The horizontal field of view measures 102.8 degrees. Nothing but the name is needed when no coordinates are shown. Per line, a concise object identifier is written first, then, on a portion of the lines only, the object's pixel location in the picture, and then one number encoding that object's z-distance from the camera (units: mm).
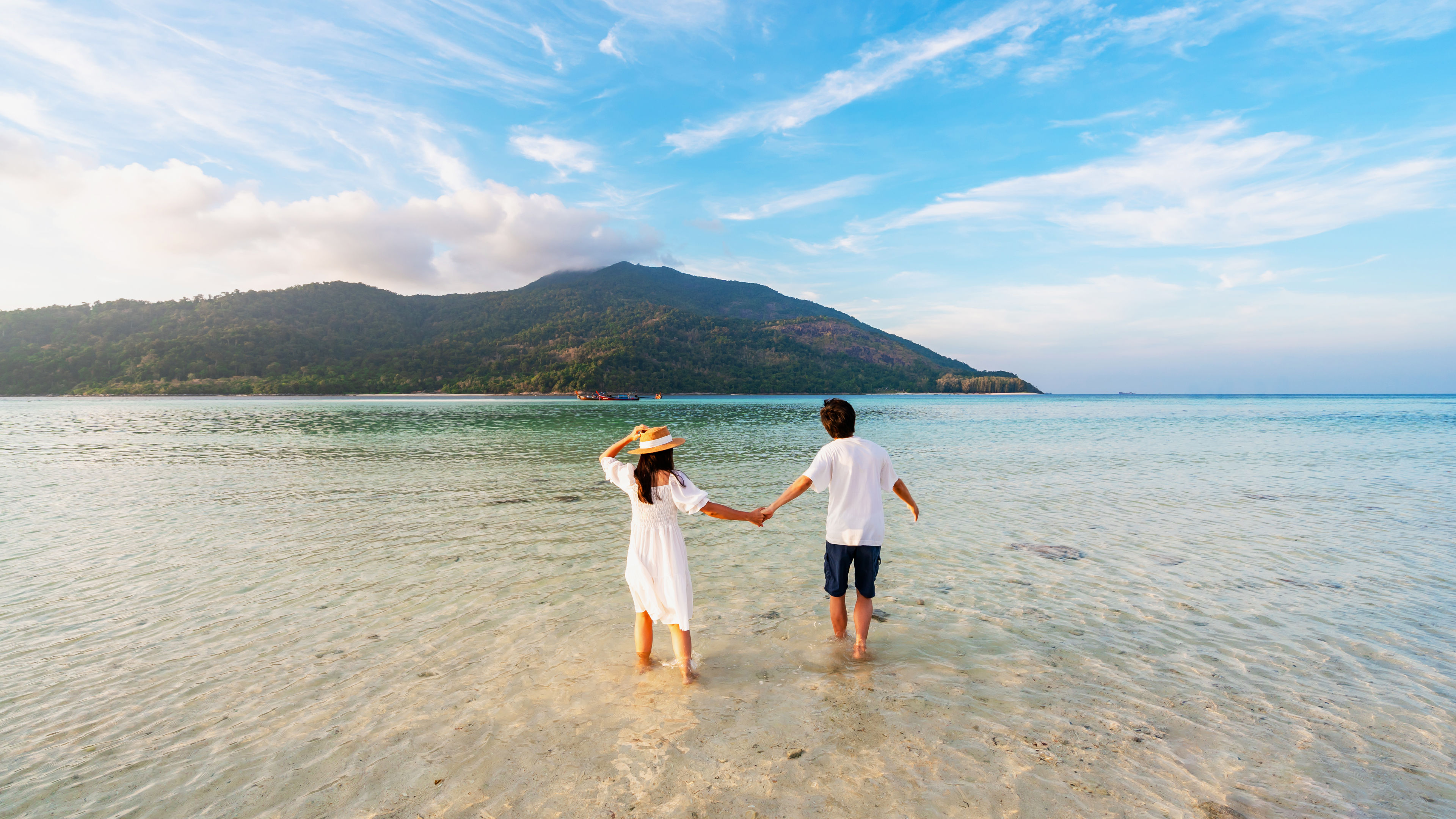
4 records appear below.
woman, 5723
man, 6312
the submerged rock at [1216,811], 4086
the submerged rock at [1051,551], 11195
